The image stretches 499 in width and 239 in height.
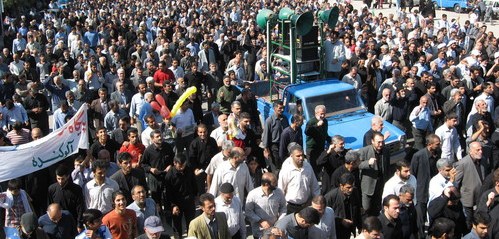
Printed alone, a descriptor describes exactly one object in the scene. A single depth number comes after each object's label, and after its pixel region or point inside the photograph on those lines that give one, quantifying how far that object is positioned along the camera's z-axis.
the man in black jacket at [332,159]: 8.66
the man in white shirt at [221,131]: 9.91
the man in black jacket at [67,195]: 7.81
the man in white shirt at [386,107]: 11.73
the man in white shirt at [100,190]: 7.80
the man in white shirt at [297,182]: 7.99
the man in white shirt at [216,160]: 8.45
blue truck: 10.95
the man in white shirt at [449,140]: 9.96
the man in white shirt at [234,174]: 8.18
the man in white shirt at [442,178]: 7.77
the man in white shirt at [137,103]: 11.66
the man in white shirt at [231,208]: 7.17
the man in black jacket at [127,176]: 8.25
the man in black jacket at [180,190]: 8.37
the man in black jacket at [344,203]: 7.38
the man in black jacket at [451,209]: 7.21
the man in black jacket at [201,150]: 9.47
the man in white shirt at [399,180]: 7.79
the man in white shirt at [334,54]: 15.23
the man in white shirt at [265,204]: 7.41
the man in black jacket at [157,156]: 8.94
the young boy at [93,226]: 6.54
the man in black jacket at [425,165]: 8.66
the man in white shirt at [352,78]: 13.30
